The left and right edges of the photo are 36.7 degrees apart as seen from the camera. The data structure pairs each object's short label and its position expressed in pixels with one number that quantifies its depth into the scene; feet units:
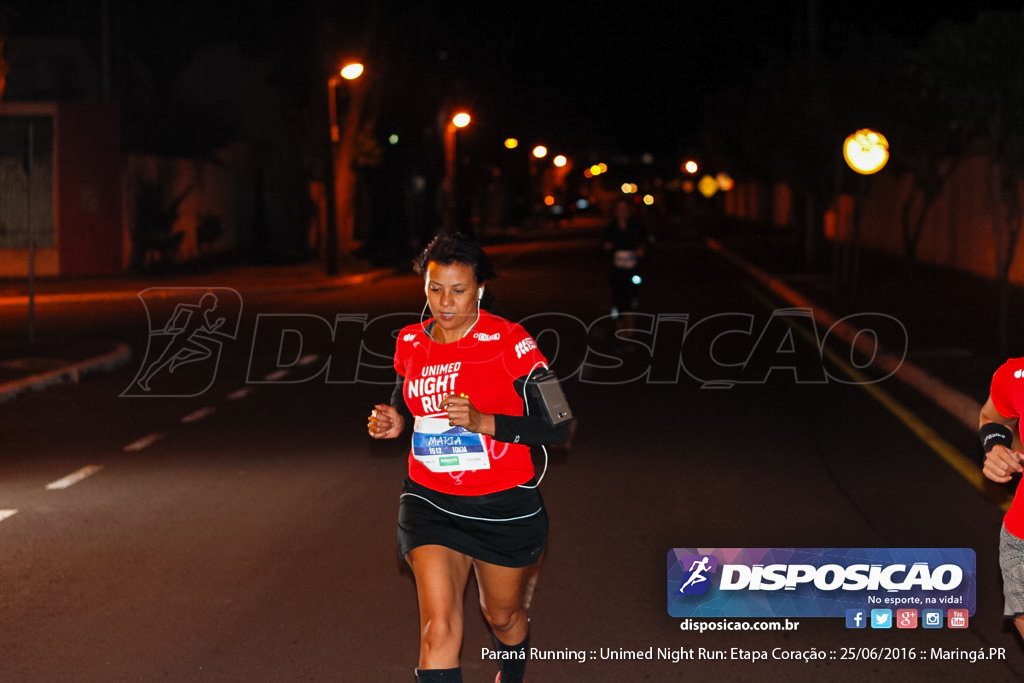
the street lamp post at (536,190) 300.20
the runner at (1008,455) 15.11
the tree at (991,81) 55.98
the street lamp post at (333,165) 120.06
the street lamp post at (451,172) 170.60
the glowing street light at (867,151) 85.05
